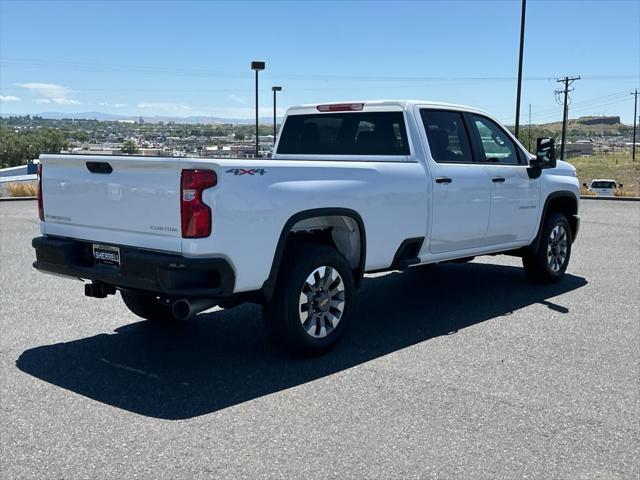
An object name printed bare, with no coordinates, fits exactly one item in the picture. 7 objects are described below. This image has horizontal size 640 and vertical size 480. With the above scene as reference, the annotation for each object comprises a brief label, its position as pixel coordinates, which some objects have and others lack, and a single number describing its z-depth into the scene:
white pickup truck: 4.82
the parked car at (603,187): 35.72
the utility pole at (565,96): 63.43
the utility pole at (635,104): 109.69
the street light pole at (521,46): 26.03
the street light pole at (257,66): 27.77
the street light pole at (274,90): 33.09
